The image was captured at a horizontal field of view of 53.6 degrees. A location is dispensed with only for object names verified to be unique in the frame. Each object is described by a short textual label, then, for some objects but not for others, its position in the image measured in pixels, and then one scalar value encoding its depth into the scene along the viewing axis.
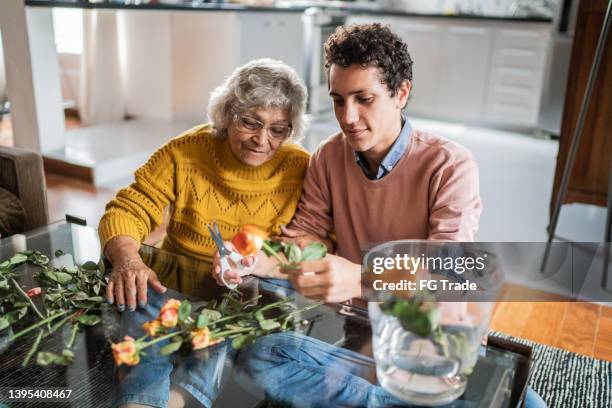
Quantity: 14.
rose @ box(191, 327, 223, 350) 1.09
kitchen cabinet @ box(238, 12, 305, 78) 4.63
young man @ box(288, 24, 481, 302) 1.33
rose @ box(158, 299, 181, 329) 1.08
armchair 2.06
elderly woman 1.52
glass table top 1.04
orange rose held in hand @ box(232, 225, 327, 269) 0.79
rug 1.77
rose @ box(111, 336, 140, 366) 0.99
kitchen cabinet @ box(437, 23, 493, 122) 5.20
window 5.11
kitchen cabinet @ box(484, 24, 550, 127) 4.97
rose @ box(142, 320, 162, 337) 1.09
